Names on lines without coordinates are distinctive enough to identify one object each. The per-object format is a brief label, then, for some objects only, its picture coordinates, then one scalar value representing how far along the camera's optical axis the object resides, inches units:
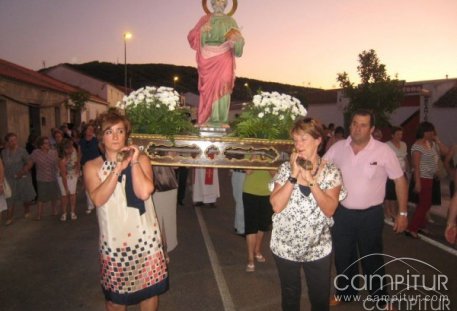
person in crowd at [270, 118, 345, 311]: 118.2
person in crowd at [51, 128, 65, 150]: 375.8
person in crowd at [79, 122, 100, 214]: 343.9
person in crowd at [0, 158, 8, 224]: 245.3
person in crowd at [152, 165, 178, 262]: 202.2
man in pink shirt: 162.9
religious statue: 219.8
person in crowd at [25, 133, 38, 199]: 442.6
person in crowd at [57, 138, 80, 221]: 341.4
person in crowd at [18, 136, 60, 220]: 337.1
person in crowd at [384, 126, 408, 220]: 320.8
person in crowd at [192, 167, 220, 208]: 384.5
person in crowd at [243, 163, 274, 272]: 212.1
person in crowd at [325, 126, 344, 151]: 461.7
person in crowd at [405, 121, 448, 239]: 278.5
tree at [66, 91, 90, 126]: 968.3
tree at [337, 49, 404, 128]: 1101.1
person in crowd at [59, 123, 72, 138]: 554.6
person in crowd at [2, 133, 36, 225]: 317.7
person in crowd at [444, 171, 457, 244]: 140.2
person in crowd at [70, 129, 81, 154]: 543.3
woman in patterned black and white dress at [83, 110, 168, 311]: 117.2
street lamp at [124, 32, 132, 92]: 1022.4
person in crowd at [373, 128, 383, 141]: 342.3
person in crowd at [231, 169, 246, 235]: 257.3
